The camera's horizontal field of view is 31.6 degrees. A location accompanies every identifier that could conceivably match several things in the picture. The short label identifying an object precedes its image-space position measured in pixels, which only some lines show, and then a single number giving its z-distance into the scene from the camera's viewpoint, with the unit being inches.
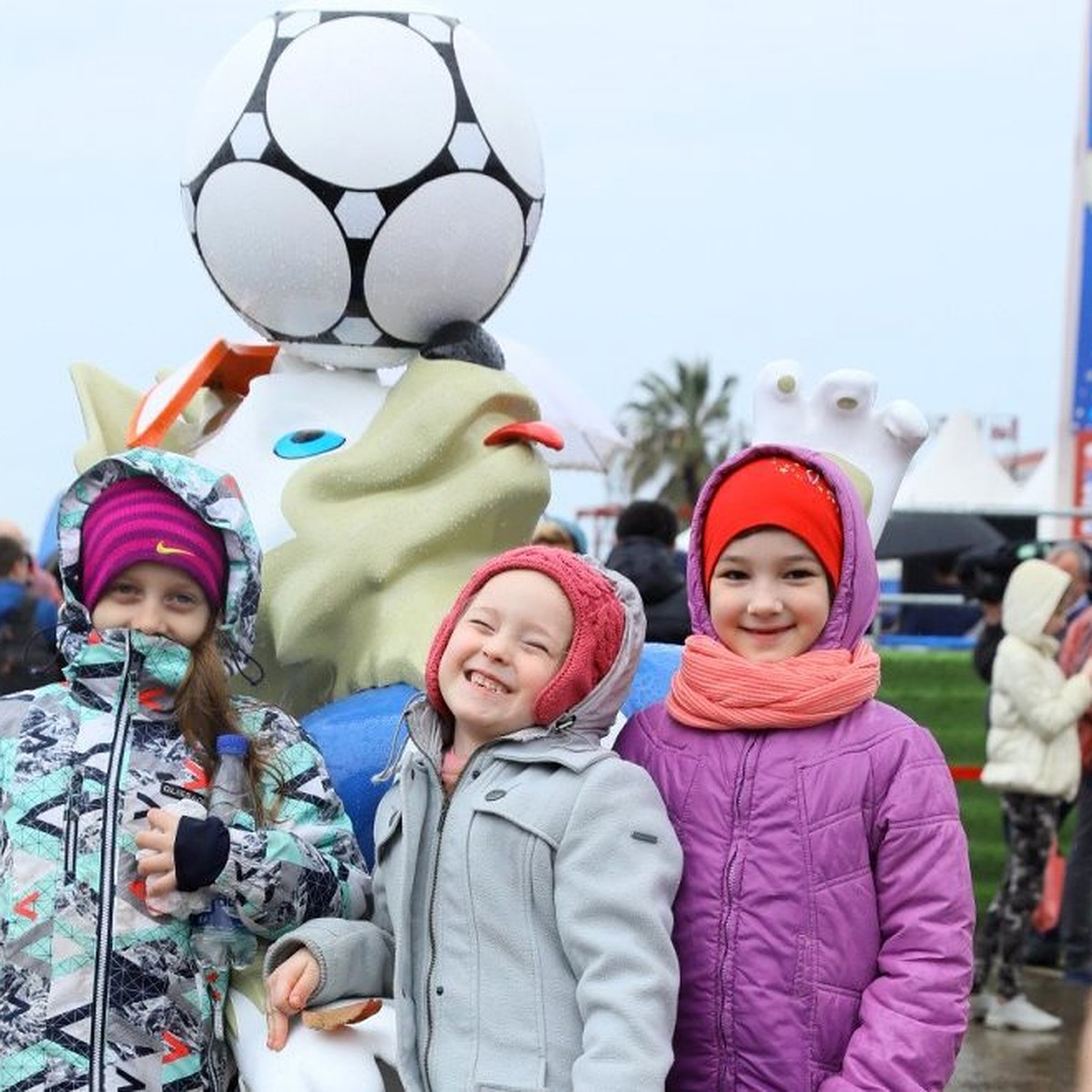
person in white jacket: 277.1
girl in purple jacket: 94.2
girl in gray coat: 93.8
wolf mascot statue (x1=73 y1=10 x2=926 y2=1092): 139.1
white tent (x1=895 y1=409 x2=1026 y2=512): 812.0
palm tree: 1956.2
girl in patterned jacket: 104.3
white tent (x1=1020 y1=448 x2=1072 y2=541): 536.1
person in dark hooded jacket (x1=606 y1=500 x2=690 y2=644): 244.1
